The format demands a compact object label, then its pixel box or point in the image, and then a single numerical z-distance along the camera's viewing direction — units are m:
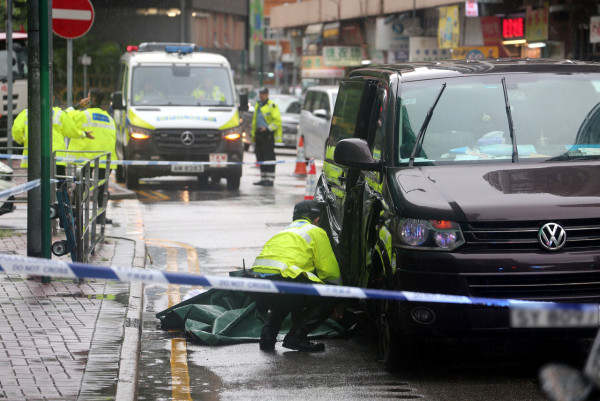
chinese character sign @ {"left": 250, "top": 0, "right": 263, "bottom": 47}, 84.62
